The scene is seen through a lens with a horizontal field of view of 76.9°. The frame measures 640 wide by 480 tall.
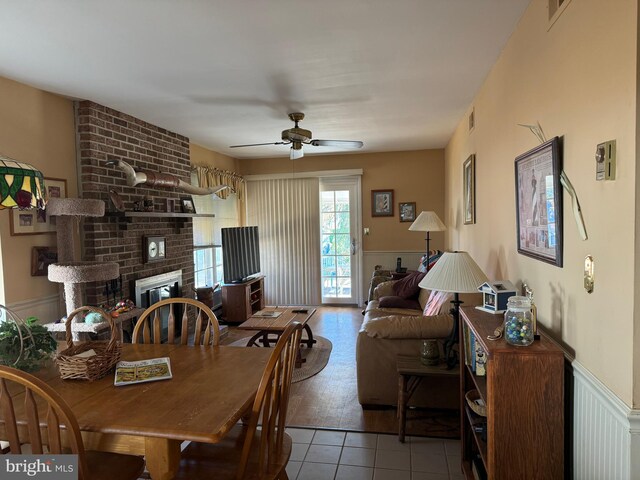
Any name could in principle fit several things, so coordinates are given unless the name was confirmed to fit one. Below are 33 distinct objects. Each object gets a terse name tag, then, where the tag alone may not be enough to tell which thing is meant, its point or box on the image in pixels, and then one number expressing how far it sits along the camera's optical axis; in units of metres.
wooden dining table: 1.29
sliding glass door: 6.43
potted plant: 1.62
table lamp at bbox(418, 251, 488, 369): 2.23
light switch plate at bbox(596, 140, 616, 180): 1.27
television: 5.32
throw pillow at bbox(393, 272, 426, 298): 4.68
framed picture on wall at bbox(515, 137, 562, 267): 1.69
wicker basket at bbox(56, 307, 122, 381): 1.61
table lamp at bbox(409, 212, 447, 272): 5.09
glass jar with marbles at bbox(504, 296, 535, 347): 1.55
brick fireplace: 3.48
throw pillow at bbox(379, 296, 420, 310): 4.45
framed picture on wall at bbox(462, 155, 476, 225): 3.66
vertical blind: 6.49
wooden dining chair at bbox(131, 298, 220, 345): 2.19
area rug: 3.67
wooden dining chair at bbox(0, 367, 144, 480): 1.19
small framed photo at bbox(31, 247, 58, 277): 3.09
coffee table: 3.81
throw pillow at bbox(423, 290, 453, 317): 3.21
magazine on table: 1.63
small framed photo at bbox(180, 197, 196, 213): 4.75
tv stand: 5.50
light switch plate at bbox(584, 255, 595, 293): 1.42
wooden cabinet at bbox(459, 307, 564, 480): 1.50
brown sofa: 2.78
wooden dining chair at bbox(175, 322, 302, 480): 1.42
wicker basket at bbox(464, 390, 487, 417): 1.86
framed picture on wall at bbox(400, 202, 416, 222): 6.25
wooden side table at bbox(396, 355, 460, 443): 2.49
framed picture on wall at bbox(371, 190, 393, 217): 6.29
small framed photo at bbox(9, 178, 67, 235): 2.95
